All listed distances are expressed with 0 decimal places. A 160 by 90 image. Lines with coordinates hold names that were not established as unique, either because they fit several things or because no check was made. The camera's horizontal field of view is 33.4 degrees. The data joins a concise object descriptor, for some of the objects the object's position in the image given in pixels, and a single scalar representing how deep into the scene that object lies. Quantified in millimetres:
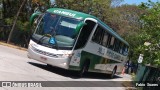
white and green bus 11935
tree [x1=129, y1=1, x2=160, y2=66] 12482
